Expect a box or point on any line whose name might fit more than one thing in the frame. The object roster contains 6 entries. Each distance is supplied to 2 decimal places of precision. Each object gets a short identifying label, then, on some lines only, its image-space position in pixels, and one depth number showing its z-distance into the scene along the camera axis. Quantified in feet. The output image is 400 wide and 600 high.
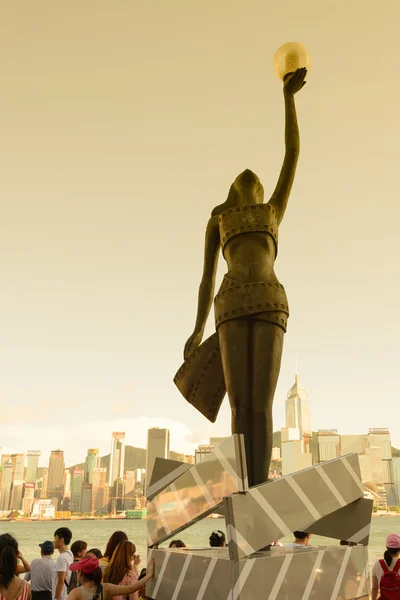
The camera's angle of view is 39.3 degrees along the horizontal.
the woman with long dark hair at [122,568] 14.88
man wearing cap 20.76
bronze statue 14.49
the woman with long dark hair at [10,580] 12.26
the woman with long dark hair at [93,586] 12.82
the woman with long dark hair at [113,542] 16.80
